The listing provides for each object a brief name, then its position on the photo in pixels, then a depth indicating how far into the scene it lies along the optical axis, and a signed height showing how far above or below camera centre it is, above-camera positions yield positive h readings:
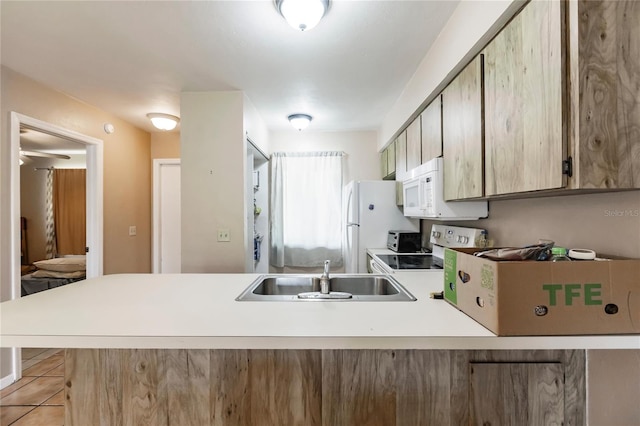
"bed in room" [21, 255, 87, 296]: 3.89 -0.85
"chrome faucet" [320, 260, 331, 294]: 1.47 -0.37
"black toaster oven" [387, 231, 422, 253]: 2.78 -0.30
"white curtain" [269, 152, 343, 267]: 3.90 +0.15
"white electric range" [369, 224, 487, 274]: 1.87 -0.39
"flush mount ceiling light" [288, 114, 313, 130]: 3.21 +1.09
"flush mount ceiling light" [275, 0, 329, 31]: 1.42 +1.05
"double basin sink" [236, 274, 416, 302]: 1.61 -0.42
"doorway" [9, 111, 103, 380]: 2.14 +0.17
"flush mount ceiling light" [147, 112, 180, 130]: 3.10 +1.07
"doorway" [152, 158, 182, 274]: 3.89 -0.03
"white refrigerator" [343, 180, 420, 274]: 3.05 -0.04
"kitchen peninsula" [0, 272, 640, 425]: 0.89 -0.57
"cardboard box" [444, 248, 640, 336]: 0.79 -0.25
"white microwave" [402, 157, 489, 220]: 1.81 +0.06
